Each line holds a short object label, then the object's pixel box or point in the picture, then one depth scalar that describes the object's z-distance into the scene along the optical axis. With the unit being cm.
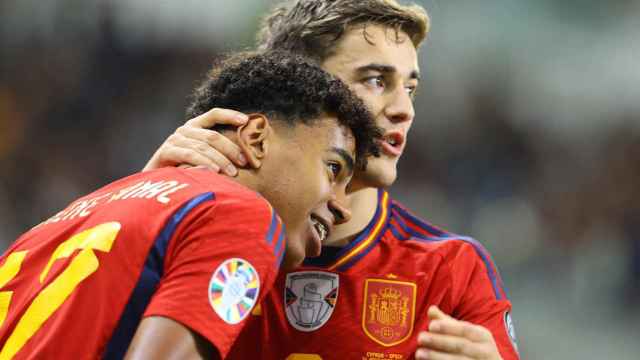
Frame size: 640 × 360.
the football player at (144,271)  769
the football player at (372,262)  810
